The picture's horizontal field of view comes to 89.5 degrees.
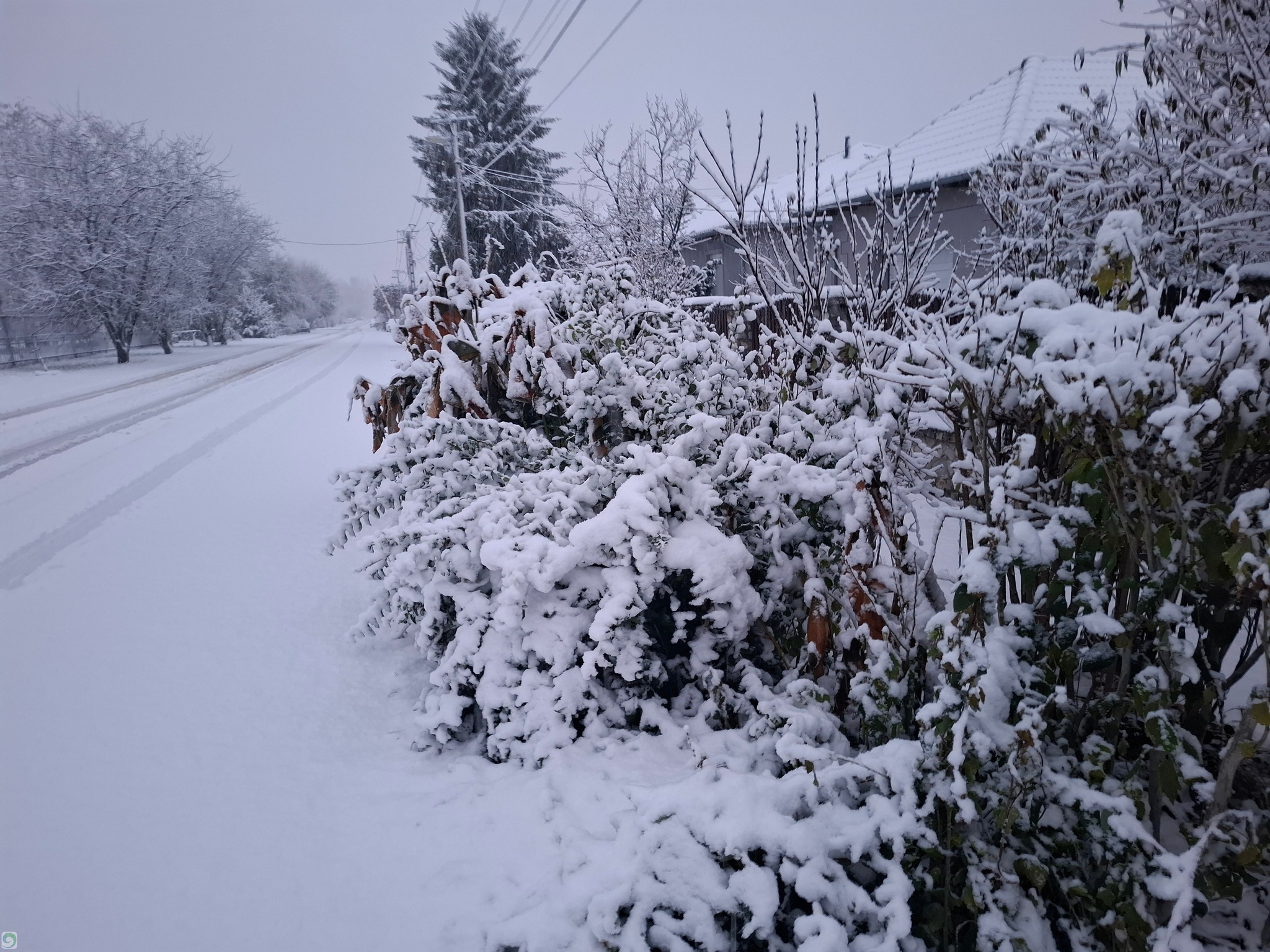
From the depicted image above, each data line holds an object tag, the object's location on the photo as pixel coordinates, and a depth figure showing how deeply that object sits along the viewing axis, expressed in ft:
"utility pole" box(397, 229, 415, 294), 113.17
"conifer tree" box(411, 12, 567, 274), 77.25
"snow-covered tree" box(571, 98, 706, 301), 40.81
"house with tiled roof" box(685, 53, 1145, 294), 38.55
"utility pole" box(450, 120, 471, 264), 56.70
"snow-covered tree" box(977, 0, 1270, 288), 9.28
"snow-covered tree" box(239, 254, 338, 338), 148.15
